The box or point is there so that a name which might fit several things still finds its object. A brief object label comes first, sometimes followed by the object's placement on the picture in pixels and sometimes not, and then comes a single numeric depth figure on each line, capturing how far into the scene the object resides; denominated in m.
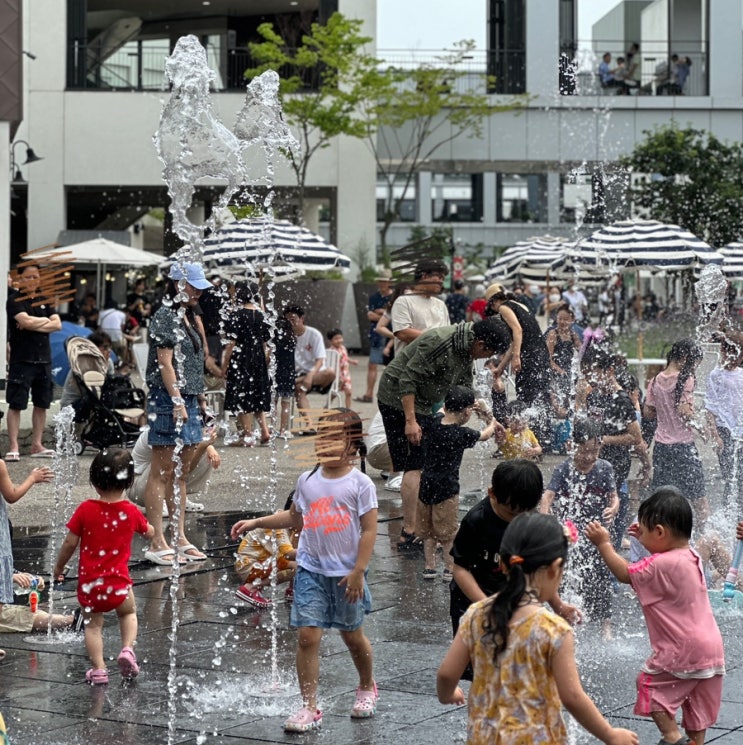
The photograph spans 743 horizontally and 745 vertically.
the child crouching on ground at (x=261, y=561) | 7.43
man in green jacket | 8.41
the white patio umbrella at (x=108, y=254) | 23.61
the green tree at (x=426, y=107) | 31.00
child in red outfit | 6.20
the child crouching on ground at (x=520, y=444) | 12.15
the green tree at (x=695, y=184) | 33.03
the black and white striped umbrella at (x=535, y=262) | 27.34
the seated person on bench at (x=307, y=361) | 15.53
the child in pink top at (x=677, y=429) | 9.13
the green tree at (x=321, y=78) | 28.97
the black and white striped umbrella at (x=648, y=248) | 19.97
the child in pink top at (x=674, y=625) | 4.69
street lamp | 28.34
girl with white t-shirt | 5.34
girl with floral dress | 3.63
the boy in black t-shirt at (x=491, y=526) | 4.80
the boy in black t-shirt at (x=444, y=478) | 8.11
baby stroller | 13.80
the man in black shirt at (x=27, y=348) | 12.60
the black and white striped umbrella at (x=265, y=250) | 18.50
